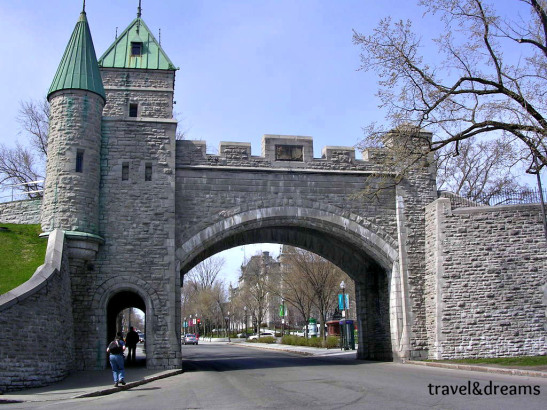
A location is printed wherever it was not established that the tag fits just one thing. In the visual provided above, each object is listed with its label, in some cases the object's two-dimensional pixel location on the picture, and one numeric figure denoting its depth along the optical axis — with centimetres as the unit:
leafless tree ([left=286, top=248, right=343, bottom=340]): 3562
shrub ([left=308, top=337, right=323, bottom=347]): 3509
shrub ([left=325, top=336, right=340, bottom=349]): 3400
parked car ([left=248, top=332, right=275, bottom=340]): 6313
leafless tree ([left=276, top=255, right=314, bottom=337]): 3919
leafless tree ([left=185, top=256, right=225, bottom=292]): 6825
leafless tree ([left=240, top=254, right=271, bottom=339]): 5220
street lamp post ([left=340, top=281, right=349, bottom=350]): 2926
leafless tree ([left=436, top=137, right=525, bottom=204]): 3412
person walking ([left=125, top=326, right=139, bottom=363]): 2223
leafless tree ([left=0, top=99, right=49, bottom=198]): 3353
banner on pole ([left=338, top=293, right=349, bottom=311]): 2969
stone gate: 1773
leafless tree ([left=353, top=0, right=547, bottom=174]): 1514
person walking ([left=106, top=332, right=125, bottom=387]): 1280
